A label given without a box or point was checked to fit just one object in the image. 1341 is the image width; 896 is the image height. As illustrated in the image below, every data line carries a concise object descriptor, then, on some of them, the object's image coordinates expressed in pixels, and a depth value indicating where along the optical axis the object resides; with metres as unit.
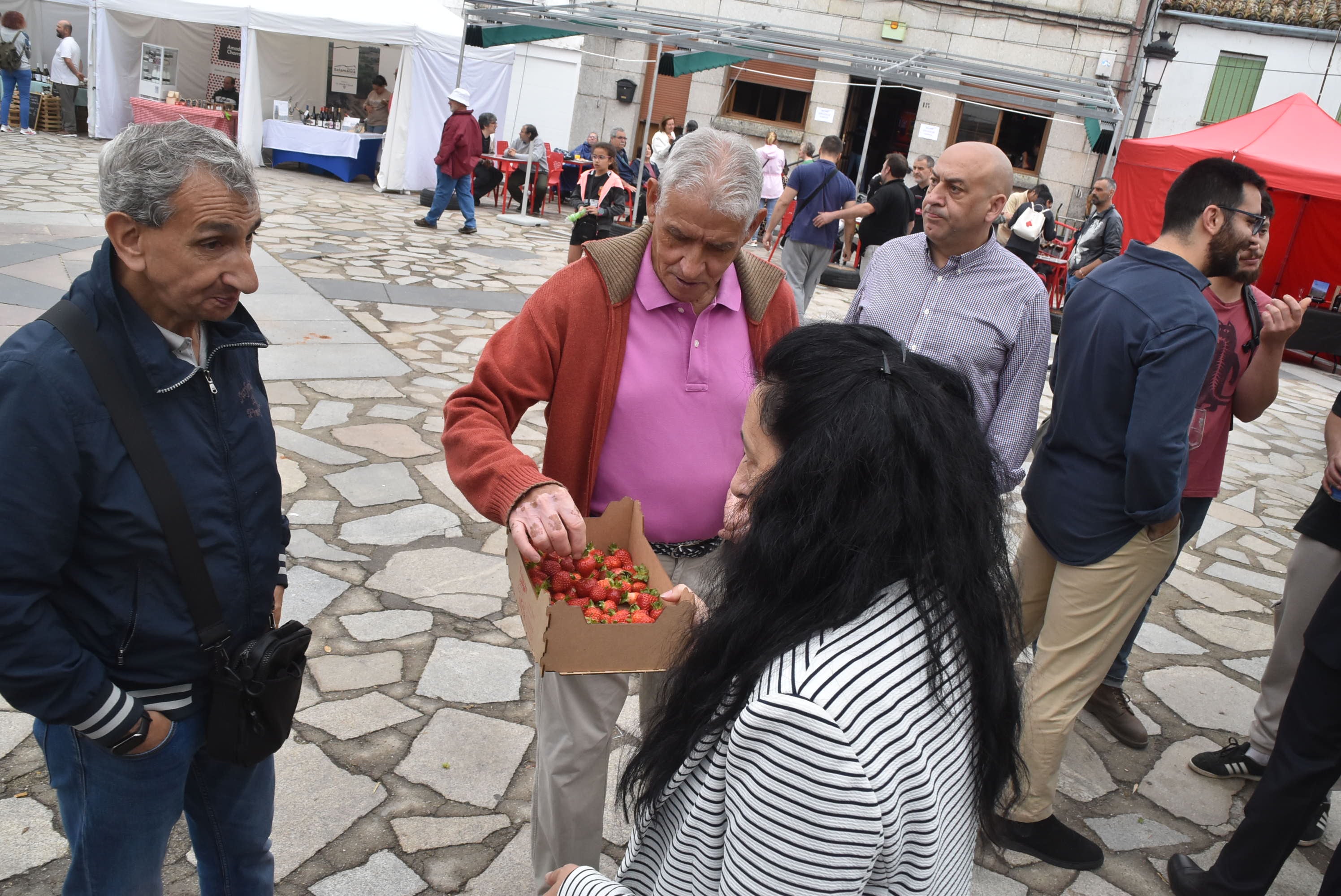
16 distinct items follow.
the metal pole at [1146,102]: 14.65
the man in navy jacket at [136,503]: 1.59
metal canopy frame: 12.80
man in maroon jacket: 13.17
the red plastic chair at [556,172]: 17.25
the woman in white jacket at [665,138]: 16.14
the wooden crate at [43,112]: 18.39
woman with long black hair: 1.15
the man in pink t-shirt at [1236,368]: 3.31
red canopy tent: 9.79
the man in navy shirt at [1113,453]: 2.79
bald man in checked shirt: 3.12
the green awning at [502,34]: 15.34
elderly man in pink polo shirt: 2.28
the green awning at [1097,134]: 15.41
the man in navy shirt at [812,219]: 9.70
